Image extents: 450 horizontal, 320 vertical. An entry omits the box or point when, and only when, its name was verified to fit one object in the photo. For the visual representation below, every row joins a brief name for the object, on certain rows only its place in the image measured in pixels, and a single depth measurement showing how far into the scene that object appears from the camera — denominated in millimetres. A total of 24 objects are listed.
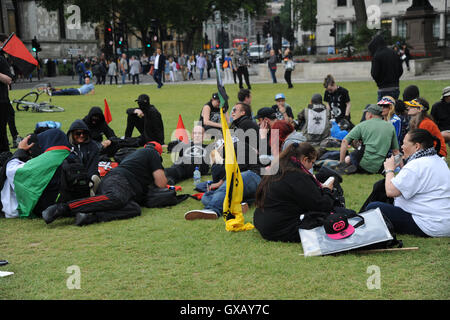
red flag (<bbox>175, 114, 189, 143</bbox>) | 10644
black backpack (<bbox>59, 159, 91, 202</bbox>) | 6770
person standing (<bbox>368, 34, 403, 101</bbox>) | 11953
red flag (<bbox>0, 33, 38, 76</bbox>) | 10922
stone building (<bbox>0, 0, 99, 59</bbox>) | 55219
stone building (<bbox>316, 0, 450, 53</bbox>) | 58281
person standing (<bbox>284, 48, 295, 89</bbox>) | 25367
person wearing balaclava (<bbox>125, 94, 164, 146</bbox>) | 11203
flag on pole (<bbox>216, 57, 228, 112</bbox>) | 6317
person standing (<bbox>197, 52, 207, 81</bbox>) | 39656
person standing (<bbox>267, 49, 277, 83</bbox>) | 28795
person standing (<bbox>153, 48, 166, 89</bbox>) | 30406
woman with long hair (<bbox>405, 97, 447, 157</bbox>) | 8289
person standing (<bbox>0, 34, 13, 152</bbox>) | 10641
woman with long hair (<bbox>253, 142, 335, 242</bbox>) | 5484
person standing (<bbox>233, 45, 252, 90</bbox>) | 26812
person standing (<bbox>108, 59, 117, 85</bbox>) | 37594
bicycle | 20297
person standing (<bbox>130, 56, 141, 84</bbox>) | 35656
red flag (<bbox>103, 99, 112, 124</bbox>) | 13066
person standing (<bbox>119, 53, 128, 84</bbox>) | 37500
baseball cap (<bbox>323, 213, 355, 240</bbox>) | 5199
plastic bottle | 9039
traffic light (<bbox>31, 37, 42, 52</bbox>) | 40719
